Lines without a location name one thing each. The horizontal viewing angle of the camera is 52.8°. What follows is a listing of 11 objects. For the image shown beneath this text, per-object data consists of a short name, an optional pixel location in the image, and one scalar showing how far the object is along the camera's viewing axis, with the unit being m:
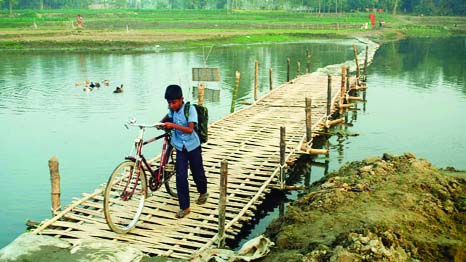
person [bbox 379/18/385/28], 63.84
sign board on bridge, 12.77
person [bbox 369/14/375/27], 62.44
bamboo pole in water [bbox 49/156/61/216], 7.33
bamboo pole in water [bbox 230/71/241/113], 16.39
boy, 6.49
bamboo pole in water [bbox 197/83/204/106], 12.45
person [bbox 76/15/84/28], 56.77
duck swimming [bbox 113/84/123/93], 22.97
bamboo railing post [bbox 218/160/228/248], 6.40
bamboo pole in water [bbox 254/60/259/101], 19.06
